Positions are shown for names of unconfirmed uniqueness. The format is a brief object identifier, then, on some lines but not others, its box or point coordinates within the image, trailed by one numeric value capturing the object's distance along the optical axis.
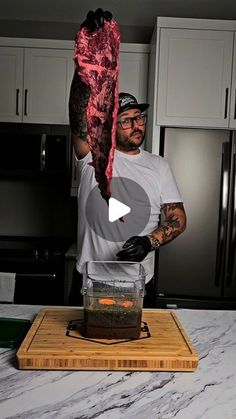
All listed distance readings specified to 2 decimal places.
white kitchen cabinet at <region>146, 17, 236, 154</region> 3.03
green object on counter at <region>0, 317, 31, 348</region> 1.24
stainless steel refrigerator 3.03
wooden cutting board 1.11
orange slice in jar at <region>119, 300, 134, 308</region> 1.24
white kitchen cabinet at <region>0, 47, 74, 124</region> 3.36
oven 3.06
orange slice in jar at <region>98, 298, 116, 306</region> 1.24
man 2.15
